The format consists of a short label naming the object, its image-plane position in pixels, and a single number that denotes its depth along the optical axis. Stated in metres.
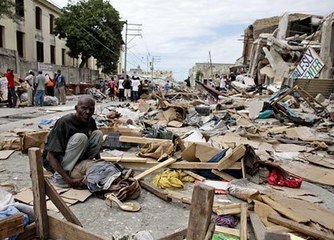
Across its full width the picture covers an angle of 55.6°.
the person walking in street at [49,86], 15.52
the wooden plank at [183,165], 4.58
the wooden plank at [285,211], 3.31
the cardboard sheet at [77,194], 3.66
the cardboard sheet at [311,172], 4.97
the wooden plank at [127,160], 4.91
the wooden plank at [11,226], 2.24
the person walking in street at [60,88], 15.77
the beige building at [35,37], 25.58
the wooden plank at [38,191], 2.34
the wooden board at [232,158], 4.50
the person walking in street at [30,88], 14.21
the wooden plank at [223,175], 4.49
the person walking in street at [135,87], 18.48
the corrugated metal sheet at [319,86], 14.03
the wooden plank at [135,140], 6.13
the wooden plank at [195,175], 4.52
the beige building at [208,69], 53.05
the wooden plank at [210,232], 1.65
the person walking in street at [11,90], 12.74
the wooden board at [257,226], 2.93
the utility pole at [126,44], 38.66
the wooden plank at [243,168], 4.49
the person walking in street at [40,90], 13.82
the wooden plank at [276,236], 1.48
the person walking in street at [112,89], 20.36
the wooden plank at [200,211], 1.62
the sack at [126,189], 3.67
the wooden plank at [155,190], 3.84
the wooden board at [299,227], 3.00
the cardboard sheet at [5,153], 5.36
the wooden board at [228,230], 3.01
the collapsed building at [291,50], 15.23
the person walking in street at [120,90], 18.99
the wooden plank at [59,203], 2.46
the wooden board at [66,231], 2.29
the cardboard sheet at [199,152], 5.02
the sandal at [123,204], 3.48
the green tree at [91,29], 30.83
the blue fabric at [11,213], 2.56
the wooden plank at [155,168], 4.32
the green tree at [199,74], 52.24
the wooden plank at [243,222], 2.93
